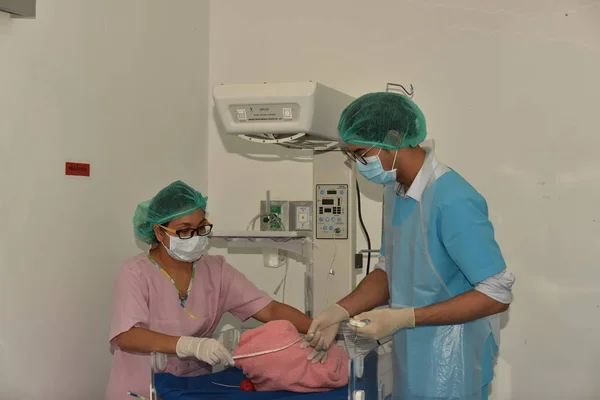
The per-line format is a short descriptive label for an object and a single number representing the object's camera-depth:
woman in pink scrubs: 2.08
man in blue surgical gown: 1.73
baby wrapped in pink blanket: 1.84
